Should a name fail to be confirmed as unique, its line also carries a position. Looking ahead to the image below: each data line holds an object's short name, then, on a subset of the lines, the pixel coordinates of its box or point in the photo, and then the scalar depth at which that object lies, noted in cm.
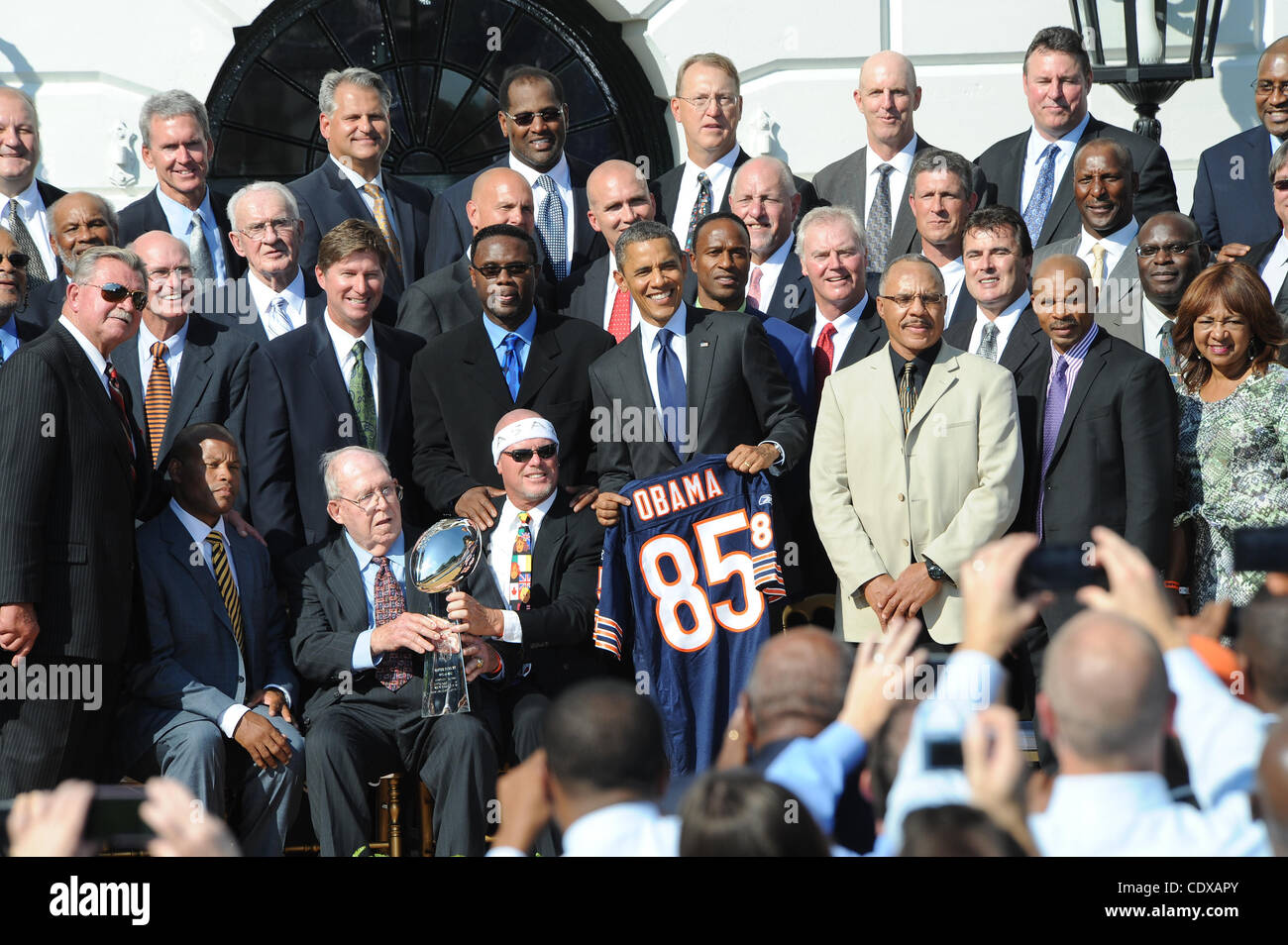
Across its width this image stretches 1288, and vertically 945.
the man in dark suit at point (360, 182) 1540
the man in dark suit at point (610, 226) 1452
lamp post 1606
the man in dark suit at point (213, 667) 1180
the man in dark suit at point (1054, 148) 1498
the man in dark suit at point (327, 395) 1345
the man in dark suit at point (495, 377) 1346
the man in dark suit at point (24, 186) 1501
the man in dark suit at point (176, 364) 1343
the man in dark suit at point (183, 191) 1494
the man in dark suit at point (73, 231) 1414
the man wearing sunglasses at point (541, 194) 1551
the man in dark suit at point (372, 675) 1184
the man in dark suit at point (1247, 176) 1516
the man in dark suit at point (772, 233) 1470
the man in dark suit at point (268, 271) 1415
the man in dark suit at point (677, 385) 1297
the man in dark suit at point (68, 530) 1130
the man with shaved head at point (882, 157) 1544
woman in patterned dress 1215
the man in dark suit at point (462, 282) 1445
